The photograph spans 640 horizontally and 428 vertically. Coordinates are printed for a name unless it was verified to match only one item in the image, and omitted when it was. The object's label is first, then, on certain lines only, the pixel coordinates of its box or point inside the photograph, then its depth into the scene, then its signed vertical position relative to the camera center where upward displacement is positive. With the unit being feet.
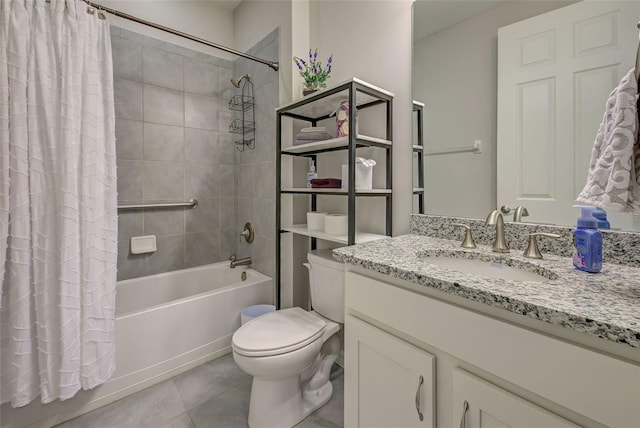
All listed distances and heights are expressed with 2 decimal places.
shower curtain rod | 4.95 +3.44
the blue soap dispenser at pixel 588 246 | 2.65 -0.36
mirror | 3.95 +1.67
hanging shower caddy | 7.75 +2.53
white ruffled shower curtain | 3.92 +0.05
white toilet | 3.99 -2.03
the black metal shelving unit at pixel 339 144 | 4.38 +1.13
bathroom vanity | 1.76 -1.02
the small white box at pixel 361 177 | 4.66 +0.51
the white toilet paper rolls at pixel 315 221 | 5.42 -0.24
